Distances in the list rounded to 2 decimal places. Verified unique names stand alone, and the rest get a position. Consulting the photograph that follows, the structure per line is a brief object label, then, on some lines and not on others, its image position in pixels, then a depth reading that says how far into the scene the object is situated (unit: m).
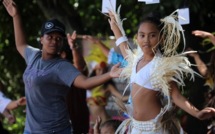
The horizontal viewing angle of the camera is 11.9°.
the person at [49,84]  8.63
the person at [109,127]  10.35
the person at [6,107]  10.33
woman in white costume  7.98
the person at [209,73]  9.92
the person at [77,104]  10.88
